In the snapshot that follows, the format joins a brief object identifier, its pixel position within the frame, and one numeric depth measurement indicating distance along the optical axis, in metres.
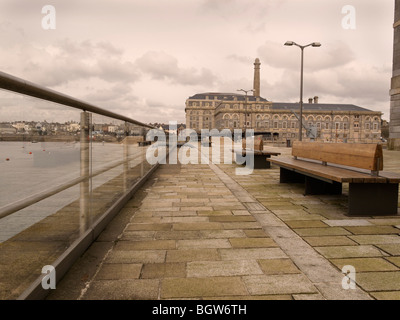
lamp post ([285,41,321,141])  21.22
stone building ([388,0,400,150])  23.11
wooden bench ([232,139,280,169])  11.04
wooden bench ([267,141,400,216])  4.63
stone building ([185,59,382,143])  100.31
